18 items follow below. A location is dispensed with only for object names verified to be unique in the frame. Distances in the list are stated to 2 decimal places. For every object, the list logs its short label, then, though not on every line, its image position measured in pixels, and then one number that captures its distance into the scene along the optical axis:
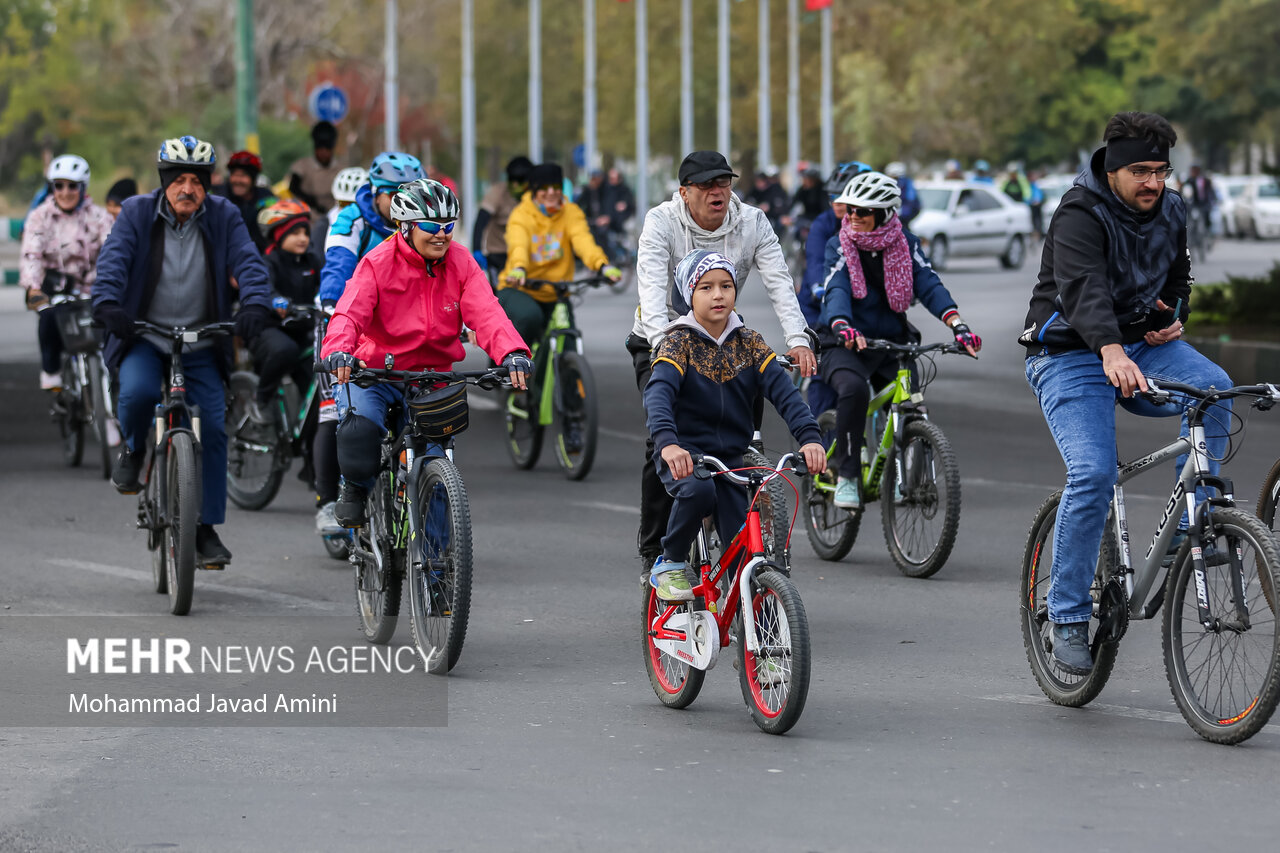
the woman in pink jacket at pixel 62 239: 26.12
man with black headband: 13.03
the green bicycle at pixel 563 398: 25.75
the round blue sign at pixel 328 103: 56.37
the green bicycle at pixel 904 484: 19.12
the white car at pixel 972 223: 77.87
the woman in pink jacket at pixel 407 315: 15.59
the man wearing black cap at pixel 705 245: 16.42
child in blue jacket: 13.66
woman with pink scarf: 19.67
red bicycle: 12.62
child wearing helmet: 23.05
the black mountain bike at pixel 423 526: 14.68
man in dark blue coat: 17.97
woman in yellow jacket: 26.50
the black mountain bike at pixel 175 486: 17.05
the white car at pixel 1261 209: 101.06
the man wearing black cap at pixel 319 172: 34.19
